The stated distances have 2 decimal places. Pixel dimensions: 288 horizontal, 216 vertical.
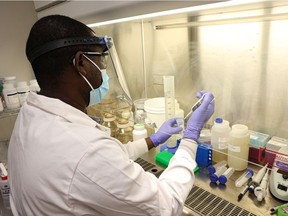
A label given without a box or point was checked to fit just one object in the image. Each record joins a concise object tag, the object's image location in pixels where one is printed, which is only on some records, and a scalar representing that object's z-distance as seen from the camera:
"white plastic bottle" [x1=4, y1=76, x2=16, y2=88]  1.60
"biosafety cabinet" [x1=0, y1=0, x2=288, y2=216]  0.91
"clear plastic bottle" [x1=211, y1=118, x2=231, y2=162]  1.06
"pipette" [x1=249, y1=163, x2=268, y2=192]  0.94
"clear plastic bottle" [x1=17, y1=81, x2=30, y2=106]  1.58
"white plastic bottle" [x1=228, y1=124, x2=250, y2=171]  1.01
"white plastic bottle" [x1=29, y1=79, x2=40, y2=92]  1.61
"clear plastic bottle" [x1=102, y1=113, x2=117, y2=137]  1.54
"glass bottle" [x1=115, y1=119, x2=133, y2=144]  1.46
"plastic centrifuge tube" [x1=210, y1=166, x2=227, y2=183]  1.03
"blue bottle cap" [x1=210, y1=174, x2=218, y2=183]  1.03
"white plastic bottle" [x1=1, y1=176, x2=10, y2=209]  1.23
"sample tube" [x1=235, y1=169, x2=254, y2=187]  0.99
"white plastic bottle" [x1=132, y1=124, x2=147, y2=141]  1.40
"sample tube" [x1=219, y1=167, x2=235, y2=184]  1.01
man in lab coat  0.59
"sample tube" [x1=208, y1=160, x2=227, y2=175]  1.08
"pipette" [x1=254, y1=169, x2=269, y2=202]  0.90
